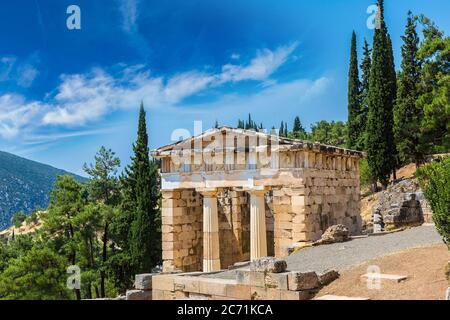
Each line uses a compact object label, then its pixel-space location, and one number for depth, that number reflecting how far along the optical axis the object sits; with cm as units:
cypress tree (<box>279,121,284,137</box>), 11512
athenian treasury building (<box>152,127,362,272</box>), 2008
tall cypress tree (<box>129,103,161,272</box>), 3556
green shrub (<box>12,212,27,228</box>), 9056
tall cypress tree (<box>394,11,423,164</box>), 4022
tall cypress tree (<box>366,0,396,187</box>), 4062
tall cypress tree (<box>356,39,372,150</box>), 4803
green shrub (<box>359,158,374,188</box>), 4238
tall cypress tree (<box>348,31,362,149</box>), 5056
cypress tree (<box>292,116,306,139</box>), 10512
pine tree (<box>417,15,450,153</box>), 3312
